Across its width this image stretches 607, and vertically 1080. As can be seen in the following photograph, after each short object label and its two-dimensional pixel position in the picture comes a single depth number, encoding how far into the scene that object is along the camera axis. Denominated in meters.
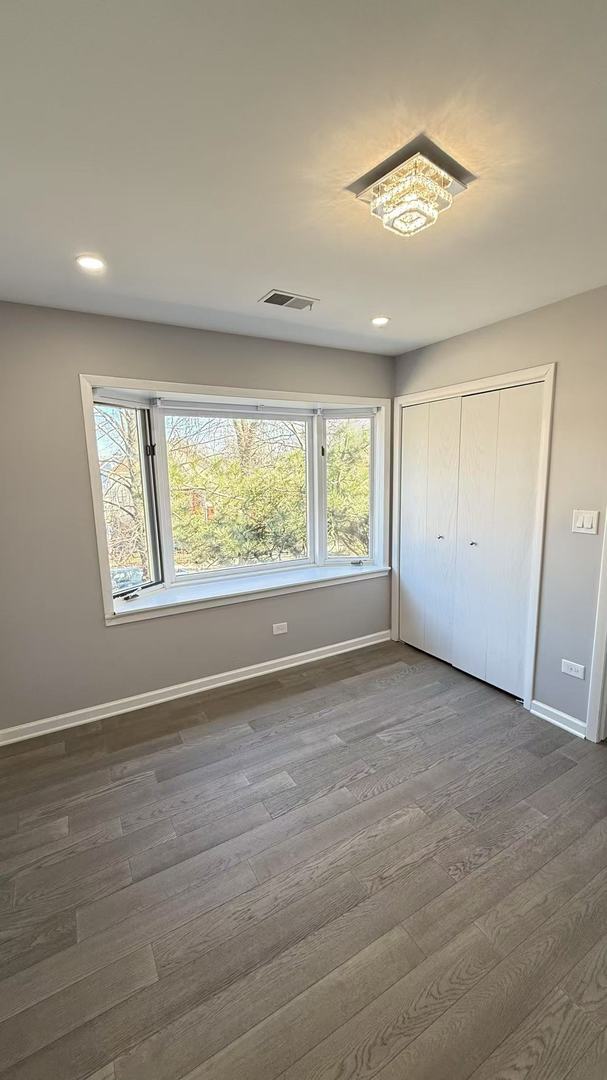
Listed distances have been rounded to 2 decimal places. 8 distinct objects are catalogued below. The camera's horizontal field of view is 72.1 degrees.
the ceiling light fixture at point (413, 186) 1.23
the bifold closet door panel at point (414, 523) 3.31
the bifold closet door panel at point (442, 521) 3.04
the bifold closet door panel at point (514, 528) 2.55
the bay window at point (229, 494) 2.80
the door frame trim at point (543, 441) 2.42
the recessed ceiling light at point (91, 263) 1.78
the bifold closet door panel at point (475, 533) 2.79
